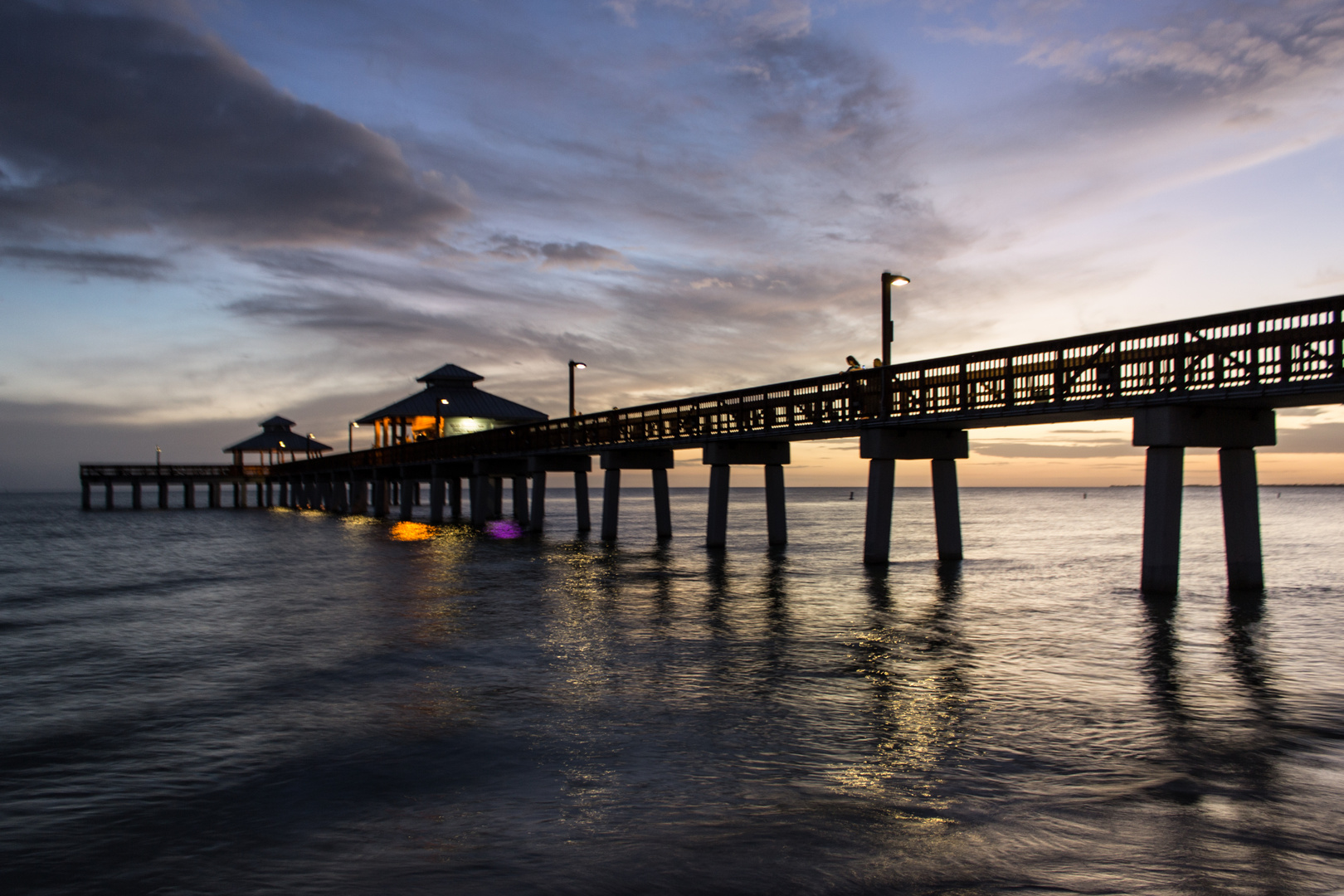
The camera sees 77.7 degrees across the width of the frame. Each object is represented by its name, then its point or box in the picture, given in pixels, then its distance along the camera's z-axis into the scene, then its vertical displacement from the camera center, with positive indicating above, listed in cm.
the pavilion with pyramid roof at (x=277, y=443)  9538 +420
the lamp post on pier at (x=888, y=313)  2308 +441
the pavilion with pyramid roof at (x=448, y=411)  6531 +521
